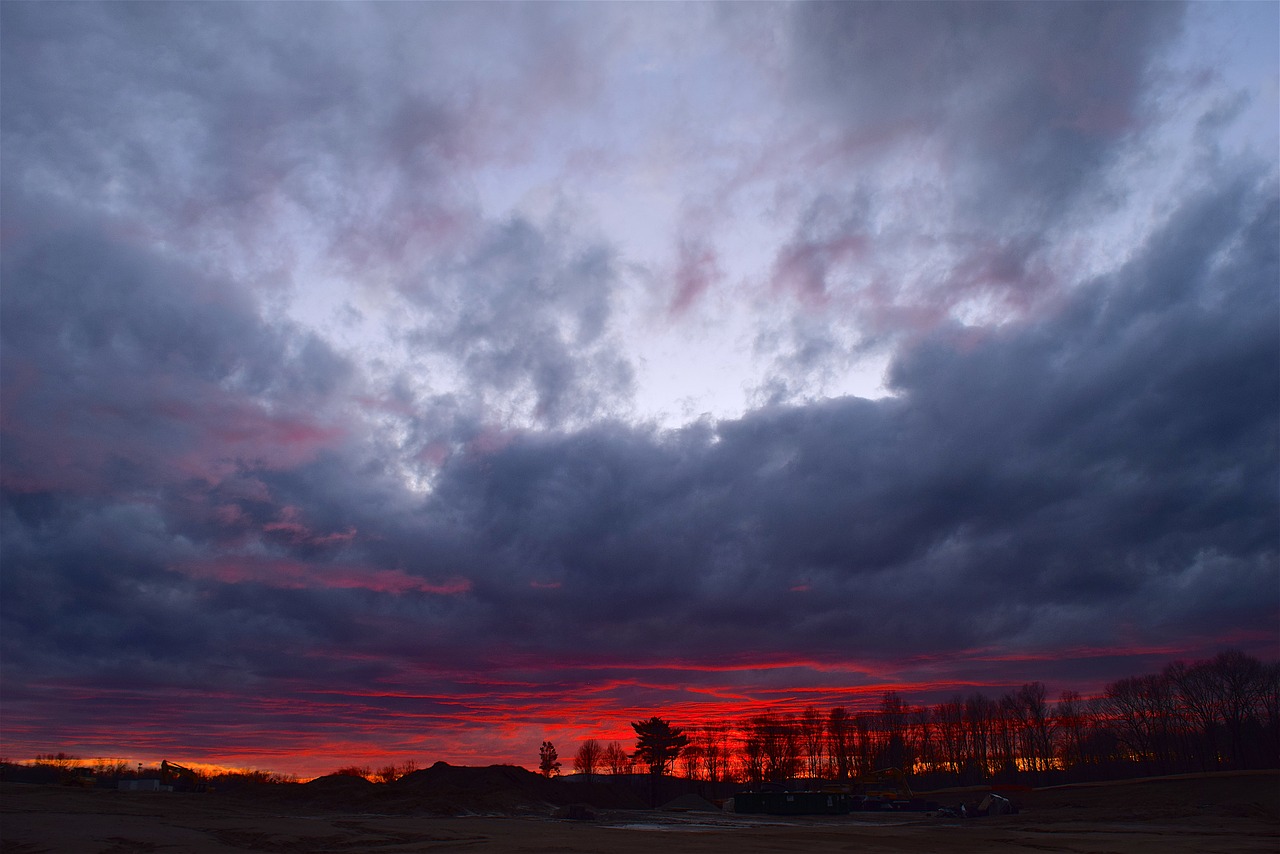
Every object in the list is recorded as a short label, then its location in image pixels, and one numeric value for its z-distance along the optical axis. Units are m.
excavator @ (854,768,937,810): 89.75
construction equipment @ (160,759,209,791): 98.64
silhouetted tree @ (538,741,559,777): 148.12
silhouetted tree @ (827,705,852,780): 173.00
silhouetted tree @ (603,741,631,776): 171.50
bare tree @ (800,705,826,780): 176.64
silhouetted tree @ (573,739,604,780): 162.62
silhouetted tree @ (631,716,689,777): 126.50
